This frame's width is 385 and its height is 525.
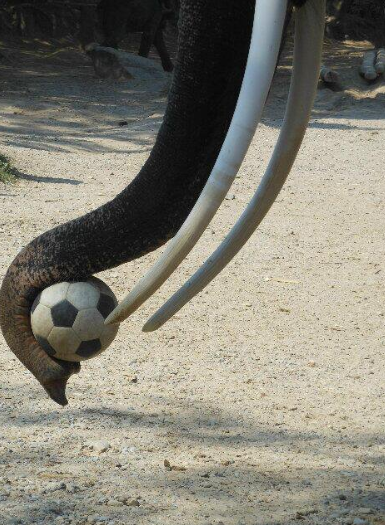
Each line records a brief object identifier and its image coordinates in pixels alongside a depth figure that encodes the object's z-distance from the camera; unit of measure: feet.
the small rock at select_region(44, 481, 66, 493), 18.66
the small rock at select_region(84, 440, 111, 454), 20.74
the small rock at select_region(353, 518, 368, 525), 17.65
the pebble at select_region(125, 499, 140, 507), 18.07
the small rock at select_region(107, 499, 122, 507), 18.07
